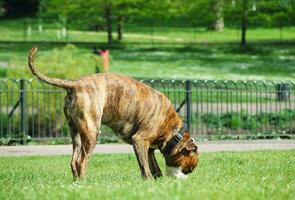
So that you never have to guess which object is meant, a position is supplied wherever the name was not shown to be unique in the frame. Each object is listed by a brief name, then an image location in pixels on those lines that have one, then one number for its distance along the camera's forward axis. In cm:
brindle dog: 1048
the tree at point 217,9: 4816
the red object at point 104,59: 2842
